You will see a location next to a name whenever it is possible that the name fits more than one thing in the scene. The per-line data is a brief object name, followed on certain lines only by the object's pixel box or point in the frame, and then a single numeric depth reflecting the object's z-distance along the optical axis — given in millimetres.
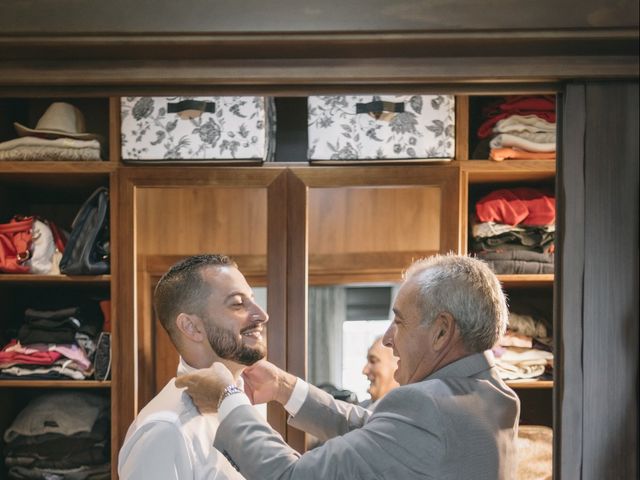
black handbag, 2867
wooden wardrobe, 1074
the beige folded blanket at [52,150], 2883
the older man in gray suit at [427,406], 1435
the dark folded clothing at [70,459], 2906
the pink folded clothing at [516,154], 2816
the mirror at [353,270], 2801
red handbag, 2926
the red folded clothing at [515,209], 2900
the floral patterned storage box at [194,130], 2740
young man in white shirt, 1789
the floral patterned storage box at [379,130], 2744
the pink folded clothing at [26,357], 2920
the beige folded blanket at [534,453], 2809
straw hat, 2906
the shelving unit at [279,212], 2791
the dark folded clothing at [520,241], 2912
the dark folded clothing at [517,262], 2891
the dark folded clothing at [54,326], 2951
